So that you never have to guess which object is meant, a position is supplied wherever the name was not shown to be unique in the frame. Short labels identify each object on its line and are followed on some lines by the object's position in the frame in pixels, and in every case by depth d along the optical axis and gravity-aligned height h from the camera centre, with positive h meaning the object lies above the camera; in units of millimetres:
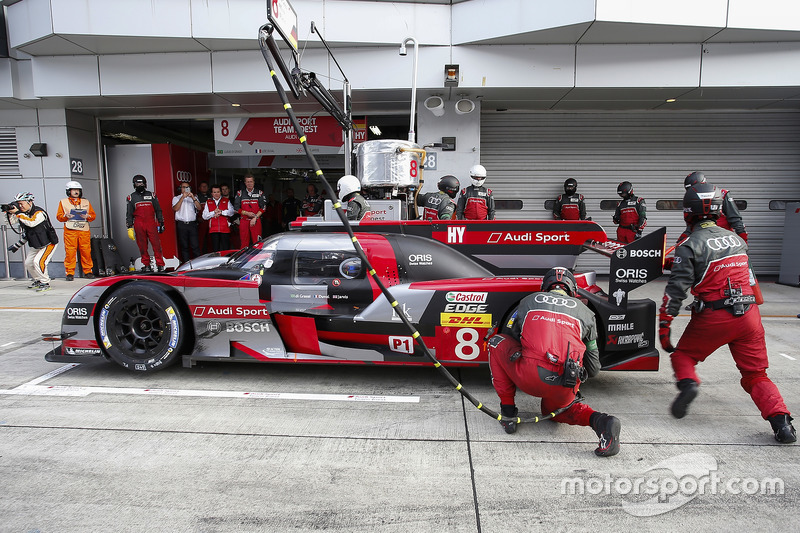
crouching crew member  2904 -885
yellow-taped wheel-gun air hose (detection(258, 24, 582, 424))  2920 -181
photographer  8797 -344
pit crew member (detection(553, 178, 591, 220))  9967 +94
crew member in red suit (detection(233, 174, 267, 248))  10719 +123
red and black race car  3838 -777
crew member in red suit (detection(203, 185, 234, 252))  11008 +23
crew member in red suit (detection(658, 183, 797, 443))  3182 -645
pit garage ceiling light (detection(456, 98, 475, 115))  9328 +1986
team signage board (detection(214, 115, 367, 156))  10922 +1739
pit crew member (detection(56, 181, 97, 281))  9914 -150
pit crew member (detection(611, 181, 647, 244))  9508 -97
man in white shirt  11148 -105
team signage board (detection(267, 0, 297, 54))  3455 +1559
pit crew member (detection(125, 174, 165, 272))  10344 -50
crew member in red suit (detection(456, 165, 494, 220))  7879 +159
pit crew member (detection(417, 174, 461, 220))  6516 +136
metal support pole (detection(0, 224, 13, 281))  10160 -787
